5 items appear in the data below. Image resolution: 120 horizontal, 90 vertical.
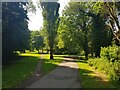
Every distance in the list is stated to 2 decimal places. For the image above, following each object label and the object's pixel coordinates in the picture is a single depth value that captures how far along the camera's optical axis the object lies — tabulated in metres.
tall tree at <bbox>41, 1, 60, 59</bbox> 17.76
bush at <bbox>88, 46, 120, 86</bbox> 6.21
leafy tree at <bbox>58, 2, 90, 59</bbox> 18.91
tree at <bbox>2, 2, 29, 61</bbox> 10.65
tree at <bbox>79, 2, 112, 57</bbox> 13.95
